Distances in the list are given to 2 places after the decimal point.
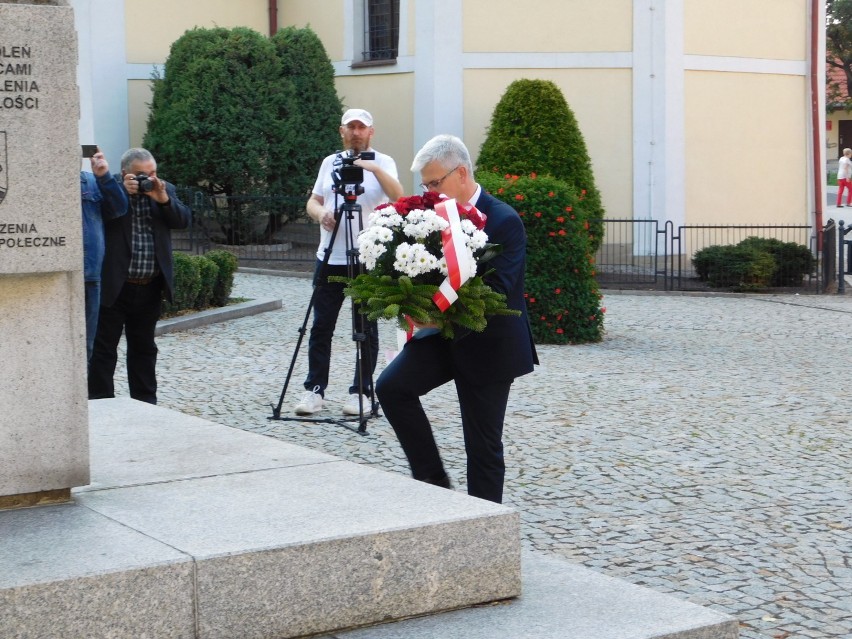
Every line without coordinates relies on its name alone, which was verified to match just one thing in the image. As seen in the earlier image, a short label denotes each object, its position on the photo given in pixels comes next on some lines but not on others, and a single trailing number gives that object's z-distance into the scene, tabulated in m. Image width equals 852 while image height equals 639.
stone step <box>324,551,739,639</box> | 4.04
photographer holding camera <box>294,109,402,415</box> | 8.11
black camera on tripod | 7.88
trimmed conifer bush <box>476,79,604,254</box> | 18.81
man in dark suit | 5.26
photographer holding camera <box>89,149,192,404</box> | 7.75
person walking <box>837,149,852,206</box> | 37.69
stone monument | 4.45
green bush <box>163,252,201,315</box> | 13.29
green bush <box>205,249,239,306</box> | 14.19
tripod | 7.81
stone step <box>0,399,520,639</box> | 3.72
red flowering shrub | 12.41
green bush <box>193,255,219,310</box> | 13.77
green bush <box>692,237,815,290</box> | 18.42
